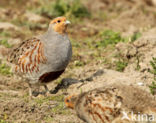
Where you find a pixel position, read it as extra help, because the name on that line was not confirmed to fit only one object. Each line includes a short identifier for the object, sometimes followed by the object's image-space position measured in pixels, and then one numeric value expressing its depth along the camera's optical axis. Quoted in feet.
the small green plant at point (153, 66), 35.05
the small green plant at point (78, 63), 42.61
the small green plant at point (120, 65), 39.52
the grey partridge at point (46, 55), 32.96
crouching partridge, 23.91
